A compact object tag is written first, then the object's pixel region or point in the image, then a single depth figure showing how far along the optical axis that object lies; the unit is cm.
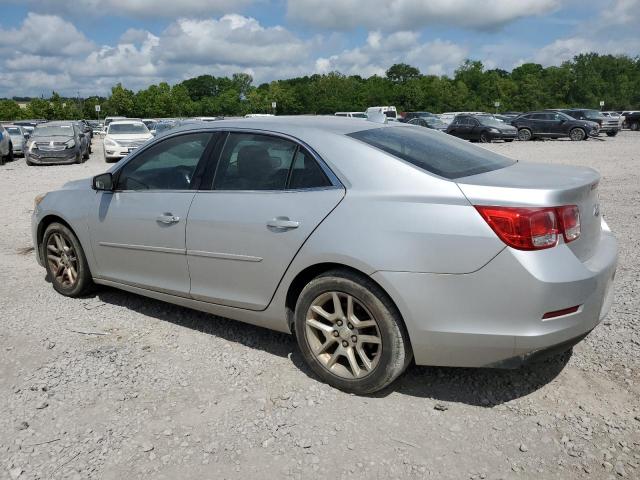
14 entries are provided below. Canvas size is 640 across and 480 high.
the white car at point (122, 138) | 2183
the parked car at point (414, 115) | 3872
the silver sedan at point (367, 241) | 292
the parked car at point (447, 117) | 4318
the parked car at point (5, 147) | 2220
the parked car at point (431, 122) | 3391
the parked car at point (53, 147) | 2078
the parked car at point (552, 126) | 3030
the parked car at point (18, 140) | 2524
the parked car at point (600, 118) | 3306
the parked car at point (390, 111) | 3776
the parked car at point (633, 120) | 4109
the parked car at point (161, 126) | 2925
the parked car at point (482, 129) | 2950
